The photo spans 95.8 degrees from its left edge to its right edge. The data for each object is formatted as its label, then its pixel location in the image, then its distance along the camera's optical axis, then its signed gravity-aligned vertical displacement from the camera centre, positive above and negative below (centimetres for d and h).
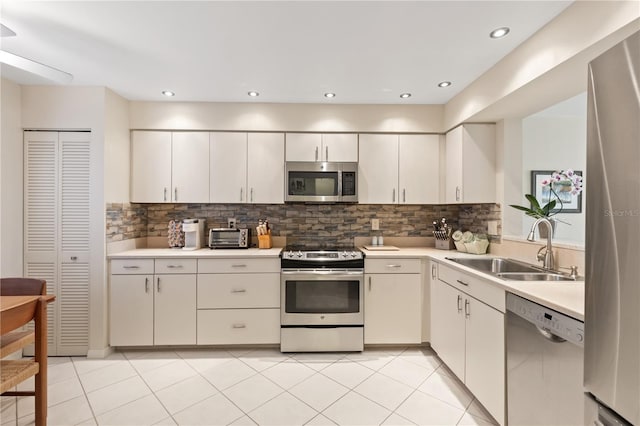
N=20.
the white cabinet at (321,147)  311 +70
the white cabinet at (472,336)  175 -88
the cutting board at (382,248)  313 -39
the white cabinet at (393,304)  280 -89
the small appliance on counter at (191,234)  301 -25
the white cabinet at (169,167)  305 +47
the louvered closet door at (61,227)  263 -16
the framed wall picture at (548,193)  324 +23
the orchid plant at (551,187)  208 +18
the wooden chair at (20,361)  162 -91
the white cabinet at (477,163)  281 +49
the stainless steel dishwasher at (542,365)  127 -76
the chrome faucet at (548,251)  203 -27
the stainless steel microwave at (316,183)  307 +31
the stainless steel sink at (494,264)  231 -43
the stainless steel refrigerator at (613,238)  83 -8
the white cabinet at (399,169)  316 +47
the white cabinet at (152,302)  270 -86
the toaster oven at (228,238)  309 -29
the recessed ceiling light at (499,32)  180 +114
